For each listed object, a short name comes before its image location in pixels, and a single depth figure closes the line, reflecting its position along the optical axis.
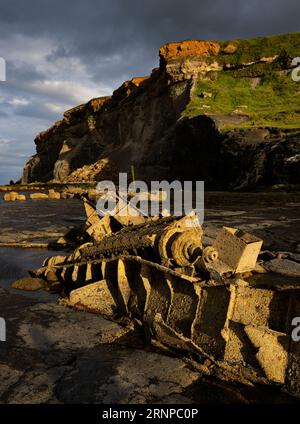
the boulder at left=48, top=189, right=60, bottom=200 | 39.56
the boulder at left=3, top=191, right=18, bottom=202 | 36.72
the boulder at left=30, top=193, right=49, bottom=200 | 39.40
